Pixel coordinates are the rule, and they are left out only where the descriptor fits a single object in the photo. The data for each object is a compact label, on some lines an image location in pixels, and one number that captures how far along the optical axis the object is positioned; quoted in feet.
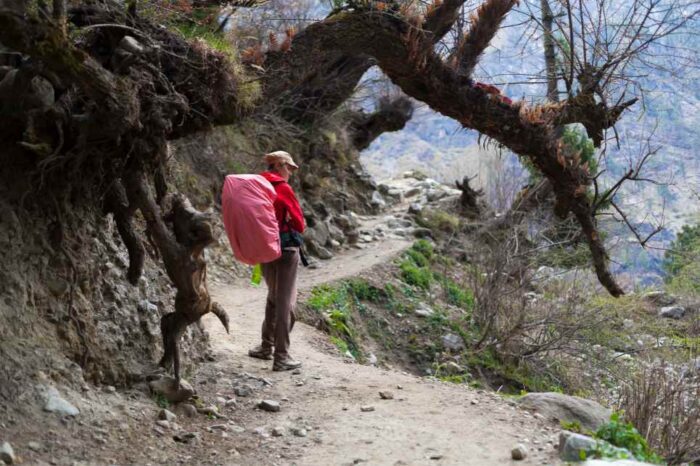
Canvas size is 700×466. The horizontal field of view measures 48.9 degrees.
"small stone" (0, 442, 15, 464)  12.66
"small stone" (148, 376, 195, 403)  17.66
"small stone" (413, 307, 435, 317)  43.29
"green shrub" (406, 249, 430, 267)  53.21
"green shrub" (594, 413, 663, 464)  15.46
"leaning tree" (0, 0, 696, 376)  14.78
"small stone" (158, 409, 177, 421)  16.76
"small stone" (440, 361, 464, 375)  36.19
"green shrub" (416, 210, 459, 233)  65.88
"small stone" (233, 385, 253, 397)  20.30
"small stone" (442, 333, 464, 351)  39.22
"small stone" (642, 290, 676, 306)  47.14
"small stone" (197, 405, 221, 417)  18.29
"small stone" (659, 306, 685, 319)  46.66
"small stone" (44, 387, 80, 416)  14.65
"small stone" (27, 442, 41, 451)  13.44
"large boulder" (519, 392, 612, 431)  18.15
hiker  22.91
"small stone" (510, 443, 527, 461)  15.06
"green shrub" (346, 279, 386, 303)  42.17
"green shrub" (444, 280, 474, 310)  48.29
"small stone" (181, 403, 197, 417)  17.91
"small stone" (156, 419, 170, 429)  16.42
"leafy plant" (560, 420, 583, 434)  17.16
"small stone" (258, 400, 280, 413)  19.38
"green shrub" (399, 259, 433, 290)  48.62
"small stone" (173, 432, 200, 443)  16.14
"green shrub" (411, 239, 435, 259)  56.44
